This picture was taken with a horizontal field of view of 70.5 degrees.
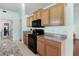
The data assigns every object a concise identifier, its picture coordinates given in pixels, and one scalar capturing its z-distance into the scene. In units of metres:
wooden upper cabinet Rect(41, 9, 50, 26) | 1.29
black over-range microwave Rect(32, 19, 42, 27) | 1.25
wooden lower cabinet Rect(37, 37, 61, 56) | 0.84
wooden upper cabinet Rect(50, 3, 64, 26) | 0.94
